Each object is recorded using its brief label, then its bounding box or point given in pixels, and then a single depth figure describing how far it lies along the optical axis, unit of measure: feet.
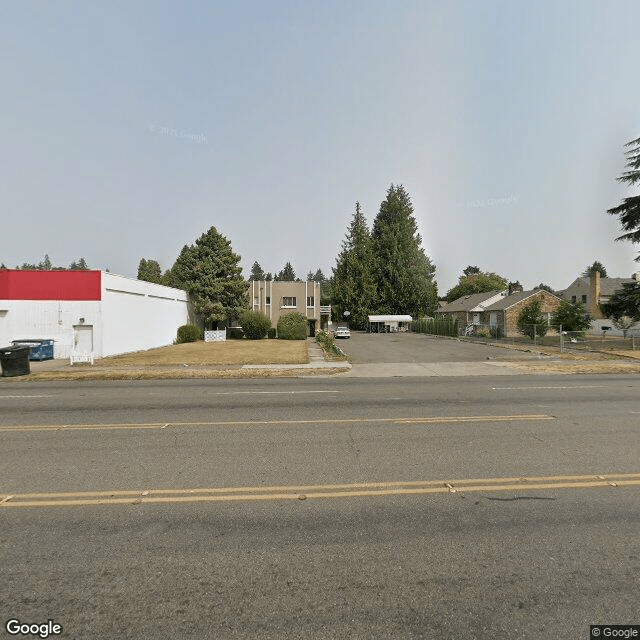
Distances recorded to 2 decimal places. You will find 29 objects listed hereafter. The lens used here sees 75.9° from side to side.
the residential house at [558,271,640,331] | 190.04
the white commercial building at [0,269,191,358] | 80.69
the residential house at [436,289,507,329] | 201.46
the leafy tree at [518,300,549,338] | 121.79
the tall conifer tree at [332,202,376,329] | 227.61
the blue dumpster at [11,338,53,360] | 76.74
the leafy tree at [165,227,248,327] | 132.87
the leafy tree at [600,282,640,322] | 104.12
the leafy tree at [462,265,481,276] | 505.25
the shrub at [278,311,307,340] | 129.29
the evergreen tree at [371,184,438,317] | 228.63
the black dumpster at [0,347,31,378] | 57.47
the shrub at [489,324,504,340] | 136.56
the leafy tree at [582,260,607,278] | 395.96
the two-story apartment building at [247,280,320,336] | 146.41
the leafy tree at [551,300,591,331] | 114.11
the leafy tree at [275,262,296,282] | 562.13
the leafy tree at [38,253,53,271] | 575.46
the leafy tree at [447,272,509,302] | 327.06
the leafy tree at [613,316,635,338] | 140.69
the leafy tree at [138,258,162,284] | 312.87
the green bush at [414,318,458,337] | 155.28
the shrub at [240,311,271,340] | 130.11
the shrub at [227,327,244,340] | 135.64
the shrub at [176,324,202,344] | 123.31
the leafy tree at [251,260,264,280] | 540.52
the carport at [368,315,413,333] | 216.95
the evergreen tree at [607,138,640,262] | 103.76
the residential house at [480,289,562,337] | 165.37
